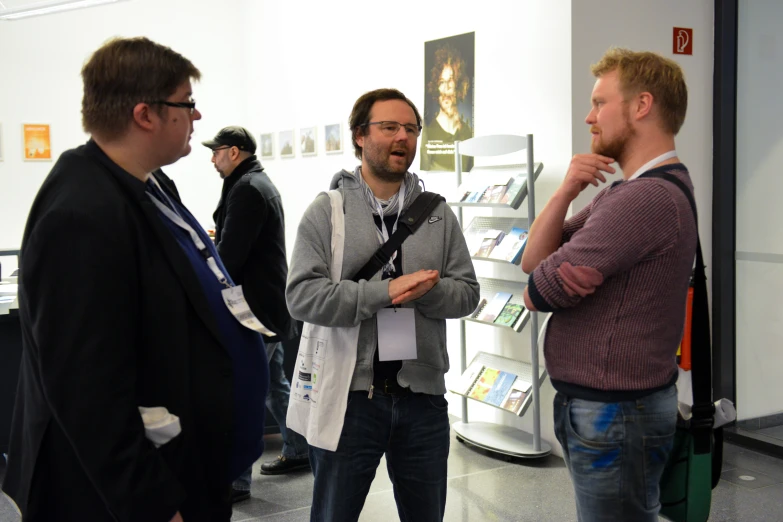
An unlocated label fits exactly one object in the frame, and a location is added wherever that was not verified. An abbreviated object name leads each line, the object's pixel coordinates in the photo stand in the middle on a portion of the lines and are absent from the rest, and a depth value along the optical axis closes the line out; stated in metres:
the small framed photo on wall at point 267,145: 8.45
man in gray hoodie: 1.99
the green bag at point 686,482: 1.82
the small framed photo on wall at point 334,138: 6.88
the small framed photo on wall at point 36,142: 8.12
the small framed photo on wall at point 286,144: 7.91
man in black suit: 1.21
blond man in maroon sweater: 1.61
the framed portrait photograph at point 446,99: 4.85
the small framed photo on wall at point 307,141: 7.39
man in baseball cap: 3.46
